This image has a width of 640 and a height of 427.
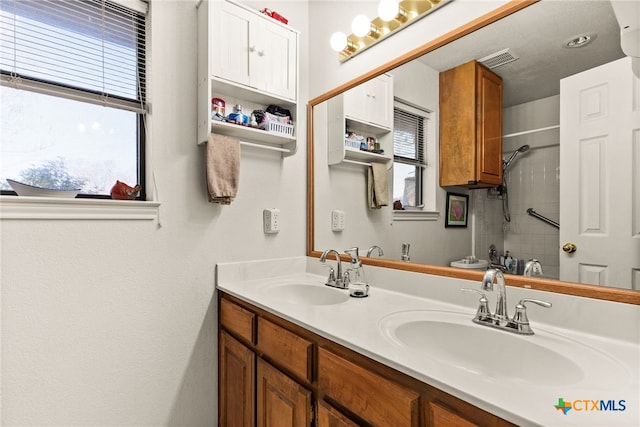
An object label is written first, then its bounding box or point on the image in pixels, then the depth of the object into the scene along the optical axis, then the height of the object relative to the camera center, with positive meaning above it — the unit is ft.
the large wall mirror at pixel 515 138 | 3.22 +0.84
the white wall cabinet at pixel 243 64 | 4.89 +2.40
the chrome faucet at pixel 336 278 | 5.17 -1.05
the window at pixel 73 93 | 4.02 +1.62
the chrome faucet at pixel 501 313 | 3.01 -1.00
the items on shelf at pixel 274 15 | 5.57 +3.42
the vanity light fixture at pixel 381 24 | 4.60 +2.93
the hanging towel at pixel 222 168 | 4.94 +0.71
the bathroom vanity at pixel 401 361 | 2.11 -1.25
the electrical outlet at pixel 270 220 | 5.88 -0.12
